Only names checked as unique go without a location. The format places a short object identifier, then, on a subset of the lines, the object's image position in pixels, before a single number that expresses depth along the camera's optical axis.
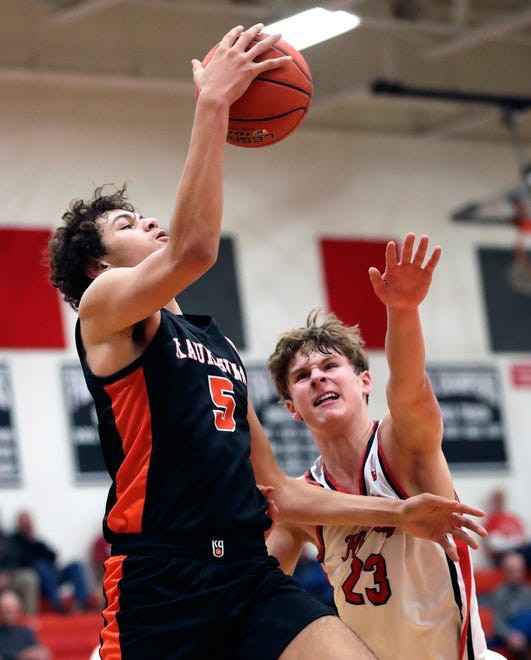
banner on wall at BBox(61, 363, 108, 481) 14.12
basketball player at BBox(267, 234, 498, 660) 4.40
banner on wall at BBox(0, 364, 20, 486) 13.70
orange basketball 4.08
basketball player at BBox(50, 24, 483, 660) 3.59
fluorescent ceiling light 12.27
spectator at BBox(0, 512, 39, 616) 12.55
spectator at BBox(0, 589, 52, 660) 11.15
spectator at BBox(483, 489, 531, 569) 15.89
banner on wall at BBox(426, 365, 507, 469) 16.69
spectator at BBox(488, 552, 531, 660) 12.45
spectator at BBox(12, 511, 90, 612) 12.99
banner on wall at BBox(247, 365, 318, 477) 15.30
